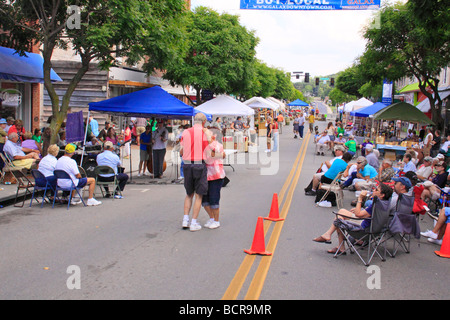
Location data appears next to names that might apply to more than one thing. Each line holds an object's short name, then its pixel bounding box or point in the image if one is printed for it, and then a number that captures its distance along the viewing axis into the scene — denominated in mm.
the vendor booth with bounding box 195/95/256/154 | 22156
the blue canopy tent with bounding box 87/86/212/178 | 13258
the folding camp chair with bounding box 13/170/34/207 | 10273
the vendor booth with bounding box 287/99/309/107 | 44388
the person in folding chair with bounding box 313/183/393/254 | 7016
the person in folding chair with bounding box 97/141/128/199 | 11219
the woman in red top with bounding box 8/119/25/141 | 14297
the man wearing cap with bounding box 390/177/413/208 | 7910
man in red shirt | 8203
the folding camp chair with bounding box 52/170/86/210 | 9793
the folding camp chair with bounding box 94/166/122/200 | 10867
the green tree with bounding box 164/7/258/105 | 27547
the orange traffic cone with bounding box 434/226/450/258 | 7358
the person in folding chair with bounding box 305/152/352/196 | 11477
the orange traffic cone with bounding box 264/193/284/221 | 9289
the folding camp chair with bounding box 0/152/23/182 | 11630
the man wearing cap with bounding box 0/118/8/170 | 12711
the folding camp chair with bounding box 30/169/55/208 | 10055
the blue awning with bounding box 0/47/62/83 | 15453
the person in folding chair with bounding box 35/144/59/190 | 10117
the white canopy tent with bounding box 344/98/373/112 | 32147
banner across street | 14750
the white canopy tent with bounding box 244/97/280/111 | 35031
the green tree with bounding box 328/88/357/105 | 76650
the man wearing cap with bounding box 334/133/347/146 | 23336
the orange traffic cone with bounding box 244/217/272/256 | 6922
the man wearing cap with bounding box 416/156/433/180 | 11880
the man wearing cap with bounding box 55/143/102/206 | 9902
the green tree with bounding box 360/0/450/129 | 20672
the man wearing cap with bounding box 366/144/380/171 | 13250
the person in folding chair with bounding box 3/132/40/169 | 12150
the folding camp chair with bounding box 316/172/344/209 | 10875
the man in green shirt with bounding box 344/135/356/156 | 20188
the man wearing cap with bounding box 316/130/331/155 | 23297
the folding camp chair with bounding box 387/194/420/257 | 7064
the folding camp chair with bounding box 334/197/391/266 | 6824
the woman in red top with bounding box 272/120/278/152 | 23519
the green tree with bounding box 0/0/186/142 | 12672
